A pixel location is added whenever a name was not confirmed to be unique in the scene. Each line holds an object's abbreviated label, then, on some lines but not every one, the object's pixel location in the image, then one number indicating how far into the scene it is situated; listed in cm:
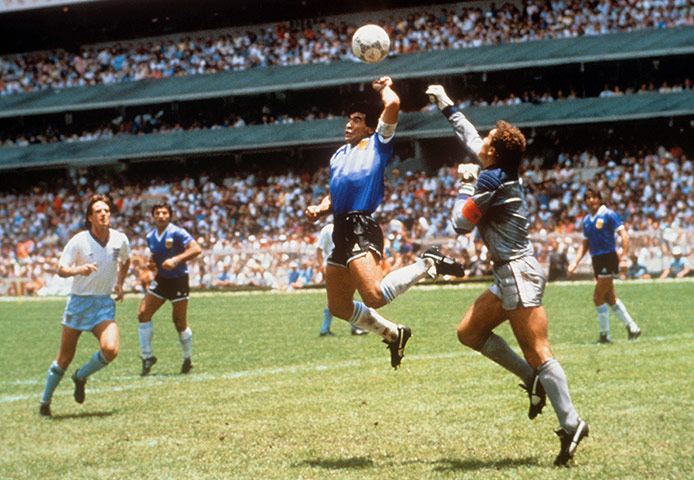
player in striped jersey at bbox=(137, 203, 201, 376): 2352
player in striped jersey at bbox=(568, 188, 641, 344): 2492
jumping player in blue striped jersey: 1396
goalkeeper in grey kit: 1146
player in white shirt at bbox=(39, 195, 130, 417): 1811
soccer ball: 1509
